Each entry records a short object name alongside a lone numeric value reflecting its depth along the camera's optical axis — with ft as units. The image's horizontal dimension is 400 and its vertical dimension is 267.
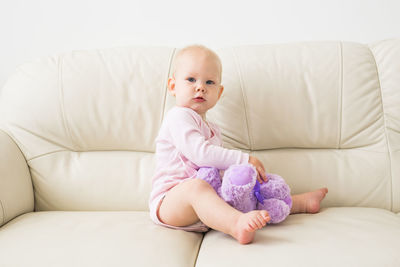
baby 3.60
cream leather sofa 4.83
